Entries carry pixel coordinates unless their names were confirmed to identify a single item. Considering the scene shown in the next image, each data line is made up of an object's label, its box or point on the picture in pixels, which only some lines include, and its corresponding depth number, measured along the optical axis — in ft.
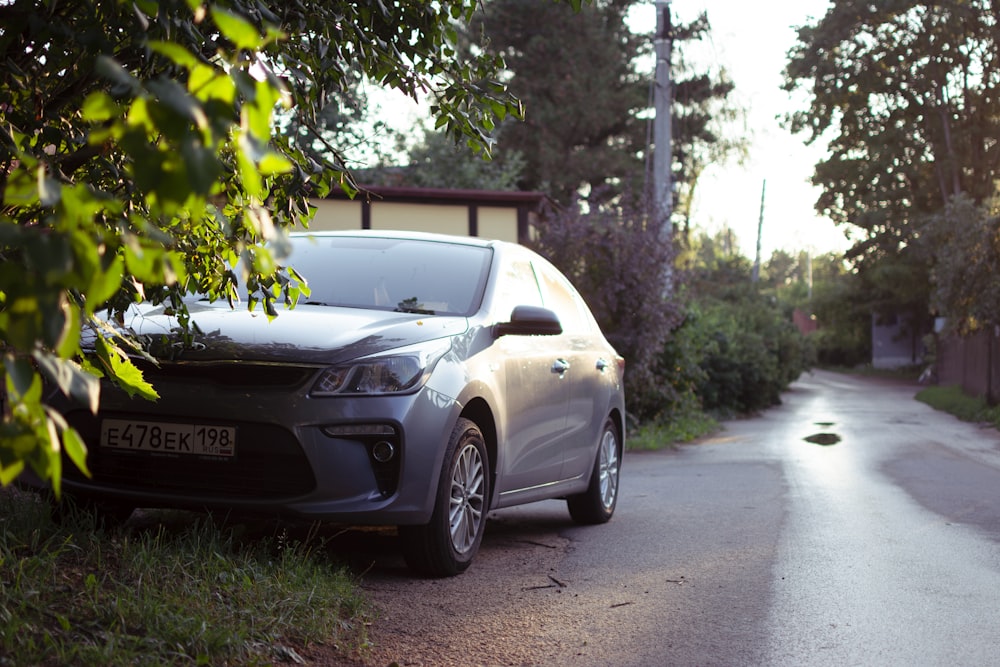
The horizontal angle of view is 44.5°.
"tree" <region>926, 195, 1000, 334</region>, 78.38
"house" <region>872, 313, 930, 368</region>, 192.09
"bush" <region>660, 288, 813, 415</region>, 64.49
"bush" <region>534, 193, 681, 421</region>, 54.90
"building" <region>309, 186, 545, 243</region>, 65.05
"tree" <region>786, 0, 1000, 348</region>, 129.49
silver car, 16.74
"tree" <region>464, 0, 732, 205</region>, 124.77
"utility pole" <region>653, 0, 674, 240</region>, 66.54
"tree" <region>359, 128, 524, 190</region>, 90.48
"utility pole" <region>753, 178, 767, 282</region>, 195.56
